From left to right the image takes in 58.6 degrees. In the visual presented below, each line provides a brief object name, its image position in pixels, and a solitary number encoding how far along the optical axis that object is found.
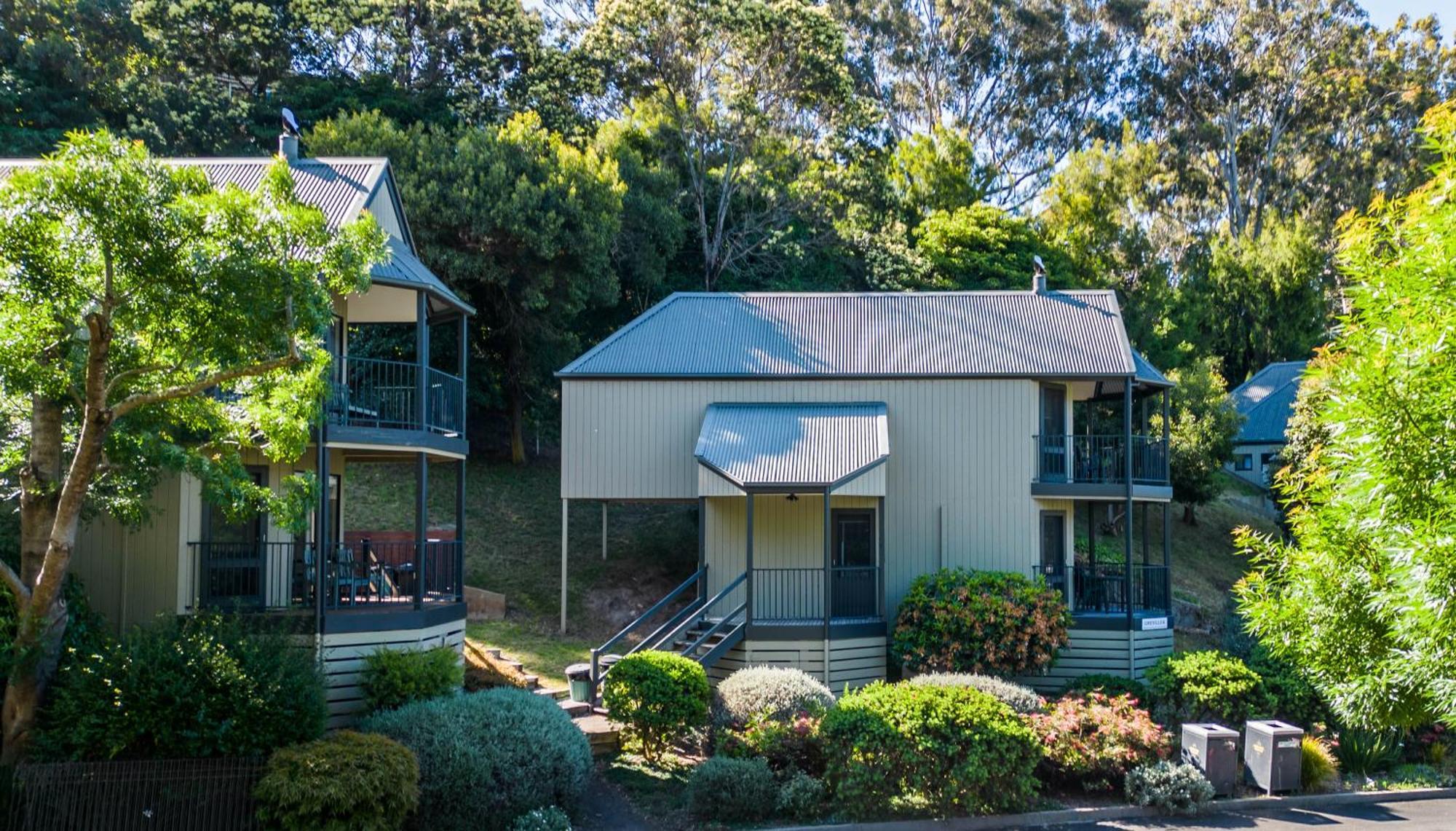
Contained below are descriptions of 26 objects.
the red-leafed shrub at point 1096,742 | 16.23
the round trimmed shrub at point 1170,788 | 15.90
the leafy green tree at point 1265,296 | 43.69
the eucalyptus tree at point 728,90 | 33.94
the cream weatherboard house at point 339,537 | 15.73
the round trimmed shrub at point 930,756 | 14.89
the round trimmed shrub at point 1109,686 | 20.09
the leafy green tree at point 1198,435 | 31.00
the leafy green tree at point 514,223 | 27.77
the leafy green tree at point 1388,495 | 7.62
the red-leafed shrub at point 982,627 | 20.27
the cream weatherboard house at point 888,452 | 22.11
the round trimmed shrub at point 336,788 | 12.39
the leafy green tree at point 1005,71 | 50.72
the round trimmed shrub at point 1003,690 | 17.09
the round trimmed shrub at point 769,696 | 16.62
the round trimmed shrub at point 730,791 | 14.83
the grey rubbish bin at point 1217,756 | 16.70
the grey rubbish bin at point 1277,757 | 16.83
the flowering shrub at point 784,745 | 15.84
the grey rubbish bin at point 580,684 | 18.83
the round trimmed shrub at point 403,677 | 15.57
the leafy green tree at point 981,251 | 34.34
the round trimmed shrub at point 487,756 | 13.67
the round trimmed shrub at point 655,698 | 16.83
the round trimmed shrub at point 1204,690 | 18.80
